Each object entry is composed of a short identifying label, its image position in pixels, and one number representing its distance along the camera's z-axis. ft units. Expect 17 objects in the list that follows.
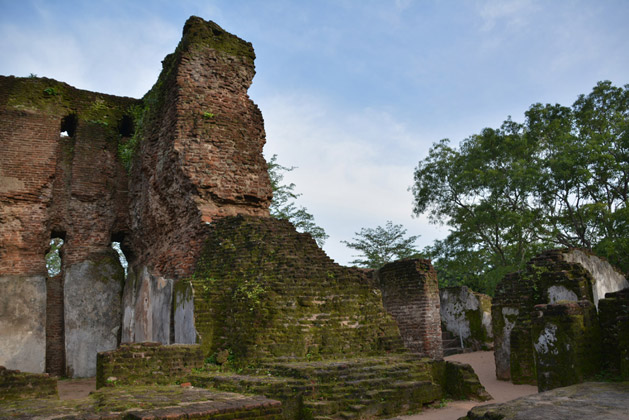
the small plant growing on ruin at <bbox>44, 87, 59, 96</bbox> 46.42
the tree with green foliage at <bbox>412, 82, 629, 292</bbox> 57.82
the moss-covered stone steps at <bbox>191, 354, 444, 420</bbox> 20.49
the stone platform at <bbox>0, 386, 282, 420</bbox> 14.01
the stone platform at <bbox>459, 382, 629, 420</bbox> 13.69
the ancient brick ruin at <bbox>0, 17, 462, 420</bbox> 29.09
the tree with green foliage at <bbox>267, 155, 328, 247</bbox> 78.95
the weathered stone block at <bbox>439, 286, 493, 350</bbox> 54.19
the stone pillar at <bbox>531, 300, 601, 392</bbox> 19.67
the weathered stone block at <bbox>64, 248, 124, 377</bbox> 41.11
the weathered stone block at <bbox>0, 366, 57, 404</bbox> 18.52
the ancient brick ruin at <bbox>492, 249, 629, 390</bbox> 19.92
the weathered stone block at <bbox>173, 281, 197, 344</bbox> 28.94
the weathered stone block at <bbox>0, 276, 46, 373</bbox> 38.06
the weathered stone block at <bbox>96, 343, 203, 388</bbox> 22.63
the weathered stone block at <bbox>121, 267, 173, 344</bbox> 32.22
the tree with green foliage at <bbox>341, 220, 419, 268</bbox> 94.89
